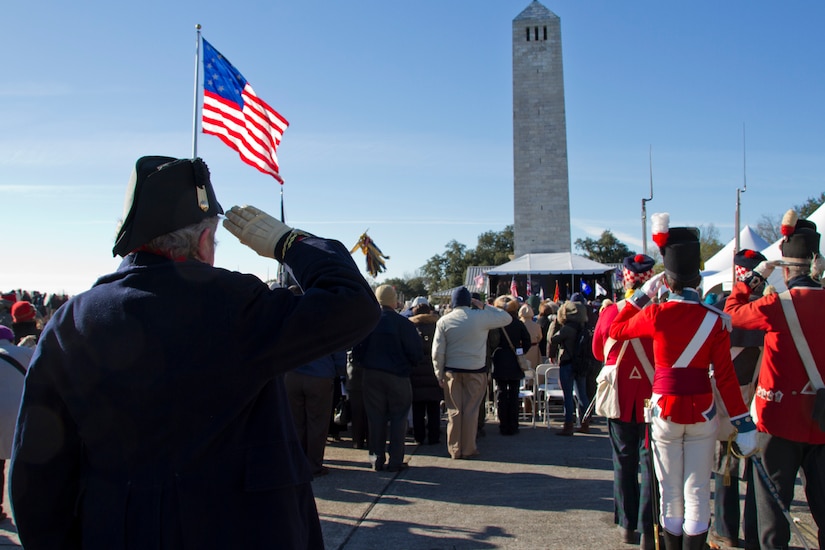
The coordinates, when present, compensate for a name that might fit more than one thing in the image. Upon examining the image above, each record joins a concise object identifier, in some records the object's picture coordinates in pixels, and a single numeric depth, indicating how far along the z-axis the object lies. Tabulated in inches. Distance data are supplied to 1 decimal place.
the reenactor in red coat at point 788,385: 166.6
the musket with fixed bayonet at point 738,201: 387.2
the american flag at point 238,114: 360.5
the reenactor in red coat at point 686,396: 159.2
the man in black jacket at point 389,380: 299.3
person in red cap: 326.6
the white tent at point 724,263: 441.1
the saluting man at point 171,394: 67.6
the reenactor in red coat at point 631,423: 192.5
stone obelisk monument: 1701.5
